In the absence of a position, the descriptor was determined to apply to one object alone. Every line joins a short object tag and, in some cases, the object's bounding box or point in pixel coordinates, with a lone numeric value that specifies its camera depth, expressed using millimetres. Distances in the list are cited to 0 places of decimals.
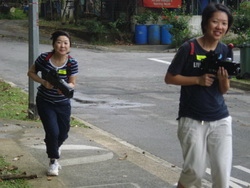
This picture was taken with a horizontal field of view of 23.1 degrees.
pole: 10750
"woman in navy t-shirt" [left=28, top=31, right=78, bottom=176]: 6773
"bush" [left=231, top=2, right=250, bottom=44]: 30548
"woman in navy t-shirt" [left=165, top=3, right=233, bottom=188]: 4977
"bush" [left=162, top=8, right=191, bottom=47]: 30078
